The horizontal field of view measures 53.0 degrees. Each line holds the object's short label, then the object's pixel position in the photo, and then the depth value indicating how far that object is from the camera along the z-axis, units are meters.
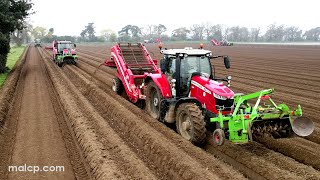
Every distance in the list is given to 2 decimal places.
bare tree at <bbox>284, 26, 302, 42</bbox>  135.75
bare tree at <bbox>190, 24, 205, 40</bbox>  134.64
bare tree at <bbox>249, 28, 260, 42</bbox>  121.29
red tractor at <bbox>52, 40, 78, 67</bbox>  24.82
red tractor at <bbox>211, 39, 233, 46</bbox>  63.71
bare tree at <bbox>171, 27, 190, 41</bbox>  120.08
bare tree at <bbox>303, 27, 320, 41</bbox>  142.35
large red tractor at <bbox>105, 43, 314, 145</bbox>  6.55
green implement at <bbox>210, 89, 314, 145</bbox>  6.46
